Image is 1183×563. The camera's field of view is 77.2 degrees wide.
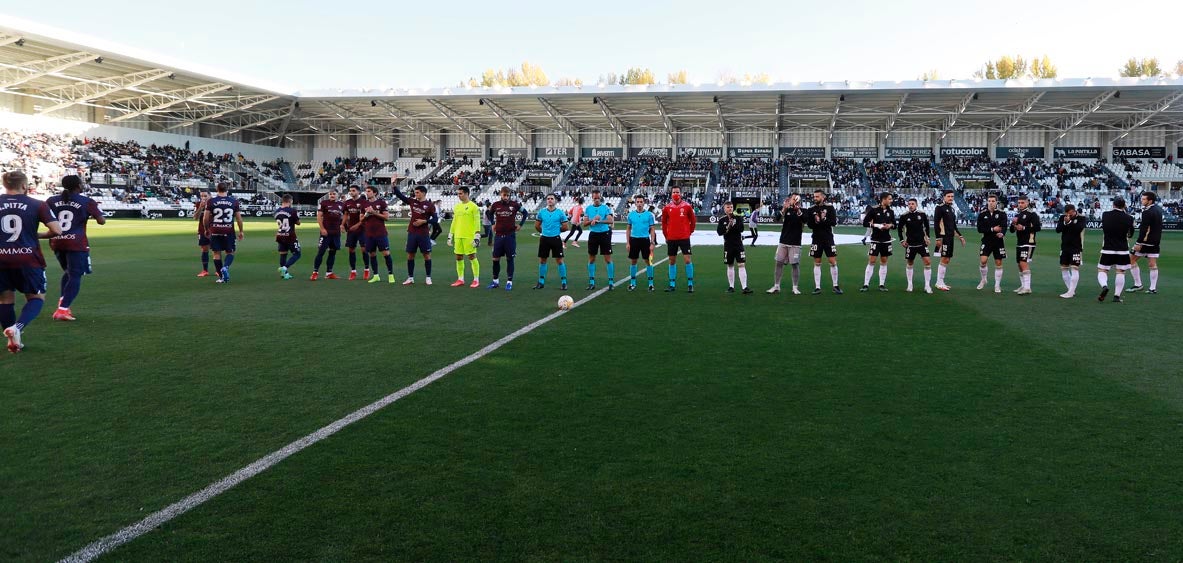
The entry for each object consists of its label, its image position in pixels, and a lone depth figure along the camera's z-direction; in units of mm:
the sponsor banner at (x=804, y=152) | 66062
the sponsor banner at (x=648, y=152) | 68562
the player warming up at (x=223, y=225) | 14445
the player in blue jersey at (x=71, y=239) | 9430
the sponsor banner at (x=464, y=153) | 73438
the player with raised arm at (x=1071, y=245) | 13484
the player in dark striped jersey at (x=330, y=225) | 15508
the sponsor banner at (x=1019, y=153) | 63312
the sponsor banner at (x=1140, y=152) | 61188
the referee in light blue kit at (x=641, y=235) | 13843
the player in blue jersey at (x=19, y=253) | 7543
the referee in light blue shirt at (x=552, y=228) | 13383
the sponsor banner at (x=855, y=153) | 65750
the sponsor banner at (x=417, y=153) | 74062
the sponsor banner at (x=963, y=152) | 63781
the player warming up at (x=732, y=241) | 13398
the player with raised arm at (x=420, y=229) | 14336
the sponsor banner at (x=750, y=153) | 66938
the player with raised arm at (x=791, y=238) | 13233
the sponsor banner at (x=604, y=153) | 69438
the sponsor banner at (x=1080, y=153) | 62375
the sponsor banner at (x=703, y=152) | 67562
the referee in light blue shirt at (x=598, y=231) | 13669
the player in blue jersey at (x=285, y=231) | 15617
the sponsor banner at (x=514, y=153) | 71750
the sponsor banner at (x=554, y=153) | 70625
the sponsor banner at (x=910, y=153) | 65000
